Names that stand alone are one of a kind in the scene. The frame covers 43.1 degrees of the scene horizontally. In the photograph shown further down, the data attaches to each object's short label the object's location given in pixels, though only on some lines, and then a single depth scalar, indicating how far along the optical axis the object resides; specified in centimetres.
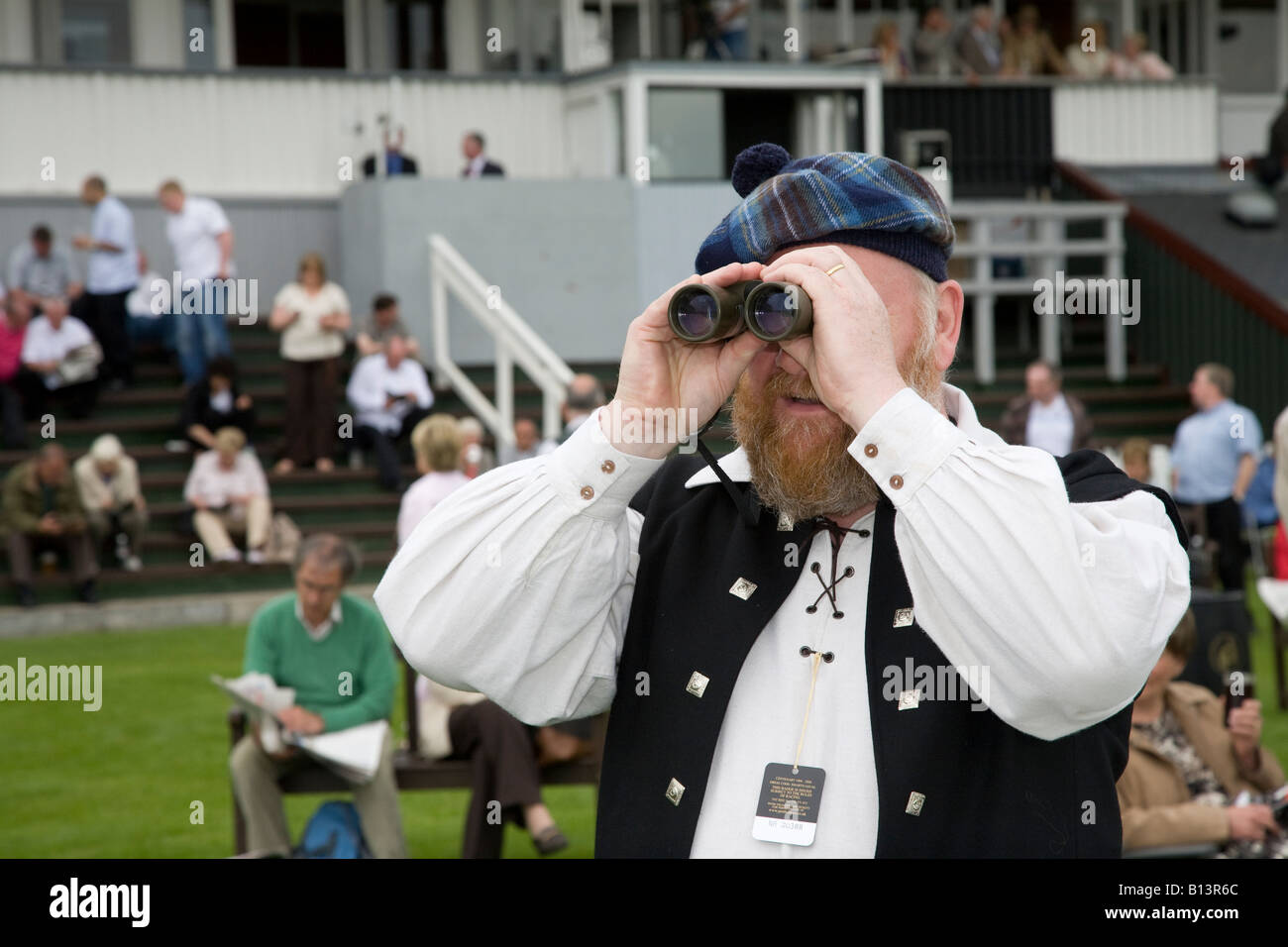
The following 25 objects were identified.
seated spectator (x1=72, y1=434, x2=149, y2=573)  1308
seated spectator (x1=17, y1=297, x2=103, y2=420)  1416
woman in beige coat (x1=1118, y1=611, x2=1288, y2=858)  496
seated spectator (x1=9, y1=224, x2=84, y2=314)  1496
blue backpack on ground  604
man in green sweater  615
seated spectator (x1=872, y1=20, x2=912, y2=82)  2072
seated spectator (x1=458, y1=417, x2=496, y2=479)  1055
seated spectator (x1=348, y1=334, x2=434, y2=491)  1460
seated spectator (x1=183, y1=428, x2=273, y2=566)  1355
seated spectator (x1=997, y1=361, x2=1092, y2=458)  1287
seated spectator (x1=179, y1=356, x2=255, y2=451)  1426
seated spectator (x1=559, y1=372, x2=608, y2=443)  1128
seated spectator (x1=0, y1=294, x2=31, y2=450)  1380
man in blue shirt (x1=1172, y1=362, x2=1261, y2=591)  1203
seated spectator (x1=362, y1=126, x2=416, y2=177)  1767
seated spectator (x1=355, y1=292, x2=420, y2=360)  1501
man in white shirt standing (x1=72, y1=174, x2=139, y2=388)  1501
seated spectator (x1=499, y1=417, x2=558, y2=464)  1246
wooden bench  625
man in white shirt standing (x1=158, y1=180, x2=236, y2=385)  1492
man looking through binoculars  216
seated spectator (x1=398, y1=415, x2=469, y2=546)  909
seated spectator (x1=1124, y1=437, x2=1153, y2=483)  1101
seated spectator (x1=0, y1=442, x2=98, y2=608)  1253
